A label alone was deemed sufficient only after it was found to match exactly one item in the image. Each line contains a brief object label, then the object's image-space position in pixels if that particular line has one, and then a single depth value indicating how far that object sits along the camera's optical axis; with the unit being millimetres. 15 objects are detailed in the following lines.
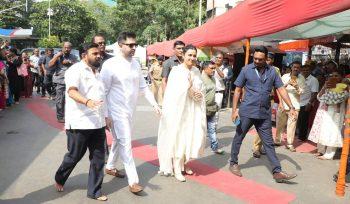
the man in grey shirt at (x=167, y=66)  6666
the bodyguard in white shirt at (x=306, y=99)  7430
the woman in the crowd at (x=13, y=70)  11655
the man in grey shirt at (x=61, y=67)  7957
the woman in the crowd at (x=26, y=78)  13295
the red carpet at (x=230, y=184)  4695
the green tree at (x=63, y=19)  60750
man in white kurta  4535
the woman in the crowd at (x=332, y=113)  6297
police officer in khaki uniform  10919
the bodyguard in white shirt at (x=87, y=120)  4090
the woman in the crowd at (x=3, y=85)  10062
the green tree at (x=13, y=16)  52594
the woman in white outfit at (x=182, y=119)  5047
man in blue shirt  5242
